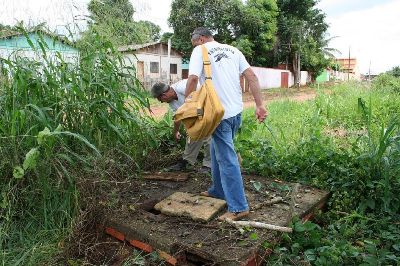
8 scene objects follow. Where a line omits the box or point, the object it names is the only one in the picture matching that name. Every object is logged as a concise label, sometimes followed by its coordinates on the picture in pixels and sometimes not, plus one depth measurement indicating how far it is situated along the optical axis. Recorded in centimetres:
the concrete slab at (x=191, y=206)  265
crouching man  388
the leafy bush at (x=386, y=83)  1049
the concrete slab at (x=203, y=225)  226
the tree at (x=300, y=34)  2159
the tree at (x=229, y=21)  1847
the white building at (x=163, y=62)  1811
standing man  261
